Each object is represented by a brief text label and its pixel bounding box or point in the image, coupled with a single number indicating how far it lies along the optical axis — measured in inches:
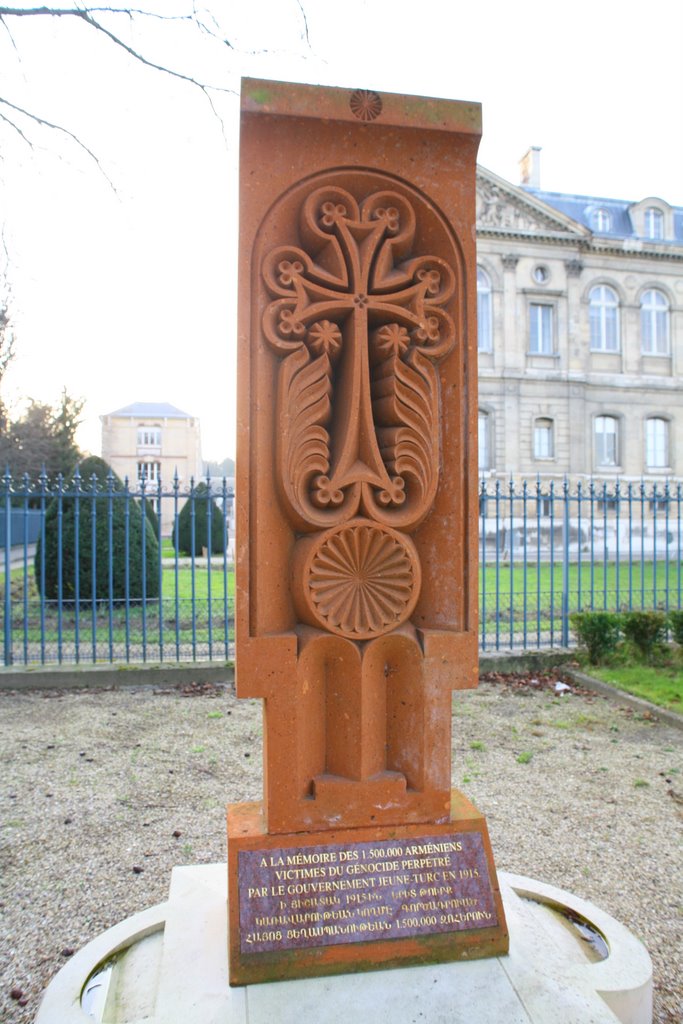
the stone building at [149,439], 2204.7
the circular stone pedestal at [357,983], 78.8
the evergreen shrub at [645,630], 330.6
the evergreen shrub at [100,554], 450.9
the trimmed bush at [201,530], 855.1
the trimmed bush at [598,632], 339.0
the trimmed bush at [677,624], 327.3
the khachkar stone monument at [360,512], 90.6
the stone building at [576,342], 1122.7
